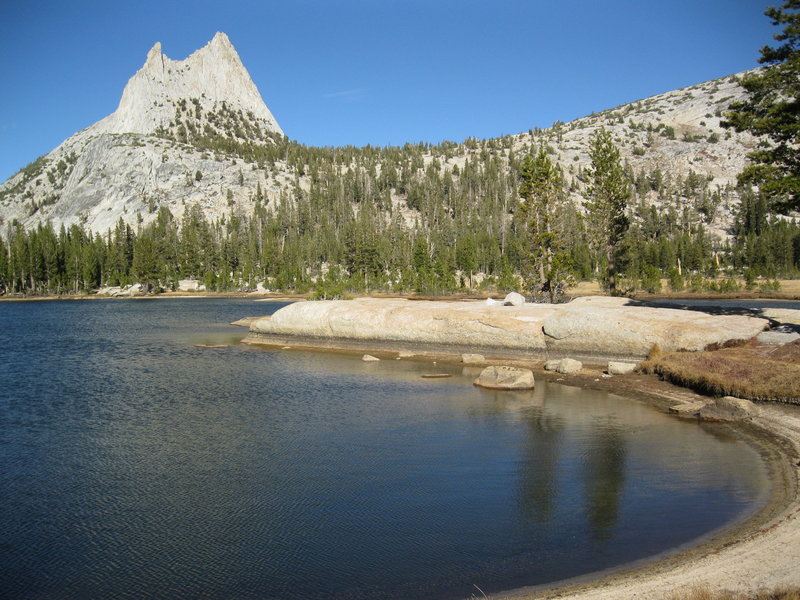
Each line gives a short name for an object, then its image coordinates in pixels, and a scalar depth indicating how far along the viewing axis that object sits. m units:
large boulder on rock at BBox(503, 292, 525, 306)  40.56
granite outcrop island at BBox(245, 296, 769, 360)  31.25
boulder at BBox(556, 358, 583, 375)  31.28
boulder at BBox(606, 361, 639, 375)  29.71
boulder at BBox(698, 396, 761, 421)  20.67
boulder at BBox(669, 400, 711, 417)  22.41
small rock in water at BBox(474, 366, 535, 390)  28.19
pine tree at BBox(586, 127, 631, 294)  64.19
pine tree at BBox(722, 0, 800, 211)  27.48
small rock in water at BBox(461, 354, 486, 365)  35.50
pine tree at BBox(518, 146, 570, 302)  52.47
